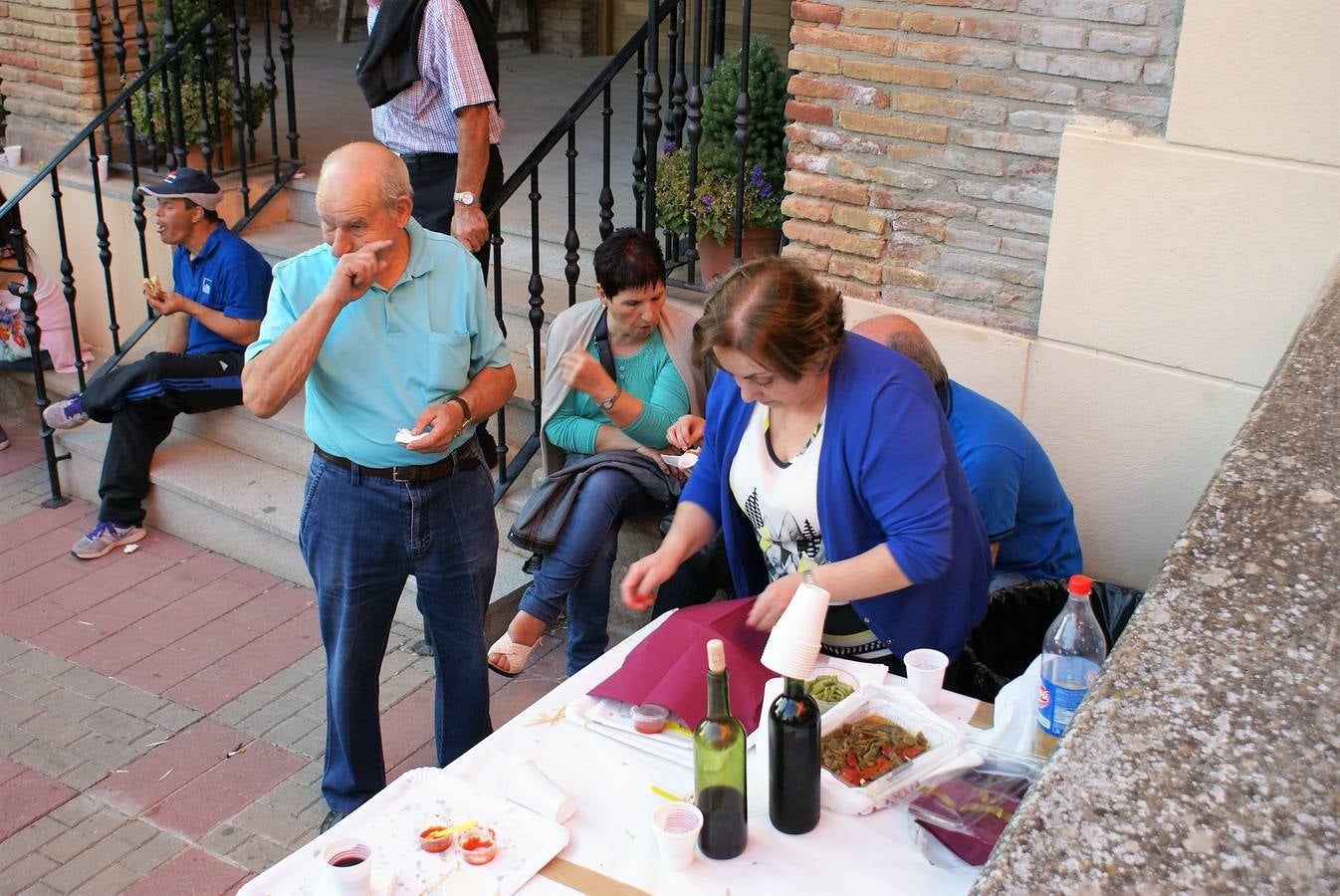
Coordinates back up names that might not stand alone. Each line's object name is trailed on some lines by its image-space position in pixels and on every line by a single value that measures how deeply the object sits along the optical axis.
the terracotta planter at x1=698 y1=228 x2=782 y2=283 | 5.25
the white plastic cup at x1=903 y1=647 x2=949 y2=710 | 2.59
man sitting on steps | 5.46
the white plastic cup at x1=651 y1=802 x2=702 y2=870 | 2.13
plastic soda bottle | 2.31
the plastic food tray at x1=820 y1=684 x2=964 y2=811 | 2.28
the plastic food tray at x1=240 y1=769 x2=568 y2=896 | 2.16
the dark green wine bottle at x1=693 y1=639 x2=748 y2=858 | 2.17
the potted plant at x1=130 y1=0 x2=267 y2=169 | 6.76
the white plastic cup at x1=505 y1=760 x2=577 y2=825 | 2.28
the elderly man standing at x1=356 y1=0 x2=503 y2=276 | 4.54
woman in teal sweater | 4.05
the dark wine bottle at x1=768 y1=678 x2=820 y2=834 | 2.17
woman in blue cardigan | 2.62
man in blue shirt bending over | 3.38
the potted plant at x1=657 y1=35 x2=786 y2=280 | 5.11
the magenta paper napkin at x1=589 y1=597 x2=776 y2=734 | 2.54
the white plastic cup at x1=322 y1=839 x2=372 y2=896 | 2.07
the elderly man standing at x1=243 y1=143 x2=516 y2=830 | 3.16
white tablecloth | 2.13
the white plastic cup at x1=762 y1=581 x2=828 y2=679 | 2.15
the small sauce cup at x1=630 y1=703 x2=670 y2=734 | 2.51
